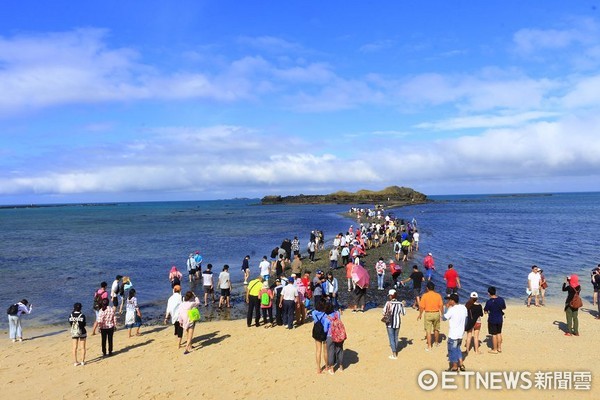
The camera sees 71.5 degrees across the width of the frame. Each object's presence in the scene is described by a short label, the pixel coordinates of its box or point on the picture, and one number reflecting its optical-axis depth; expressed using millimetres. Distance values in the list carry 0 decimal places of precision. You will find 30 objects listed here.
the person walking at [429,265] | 17812
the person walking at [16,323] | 12742
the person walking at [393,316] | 9359
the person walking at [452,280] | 14695
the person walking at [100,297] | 11961
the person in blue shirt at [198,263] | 21422
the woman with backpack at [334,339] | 8766
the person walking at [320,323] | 8727
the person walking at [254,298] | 12586
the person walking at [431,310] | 9703
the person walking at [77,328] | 10250
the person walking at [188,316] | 10750
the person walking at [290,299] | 12078
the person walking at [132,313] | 12367
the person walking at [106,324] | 10711
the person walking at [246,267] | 18797
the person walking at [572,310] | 11031
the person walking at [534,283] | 14750
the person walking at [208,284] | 15711
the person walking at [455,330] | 8656
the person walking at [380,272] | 17156
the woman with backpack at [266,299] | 12492
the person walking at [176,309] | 11183
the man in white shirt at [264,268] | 17516
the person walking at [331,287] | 13383
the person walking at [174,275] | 17609
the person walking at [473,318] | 9375
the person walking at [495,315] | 9586
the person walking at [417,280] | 14062
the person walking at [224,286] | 15016
